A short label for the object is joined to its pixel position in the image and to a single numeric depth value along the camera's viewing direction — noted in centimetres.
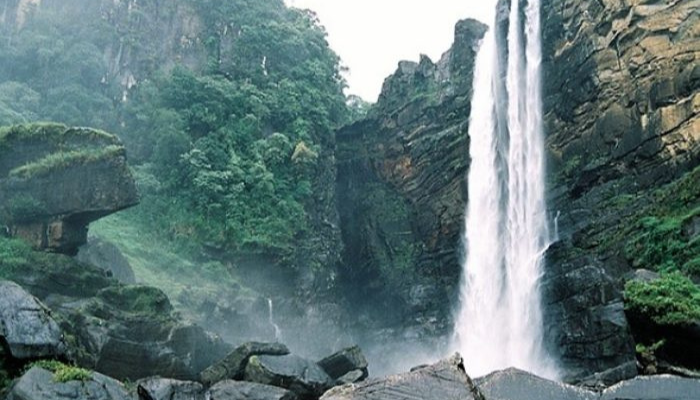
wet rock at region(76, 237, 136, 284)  2173
